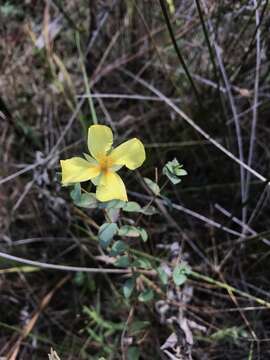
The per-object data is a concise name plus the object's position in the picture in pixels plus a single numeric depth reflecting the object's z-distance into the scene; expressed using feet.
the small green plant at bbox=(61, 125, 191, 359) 0.69
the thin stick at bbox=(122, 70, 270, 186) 0.84
